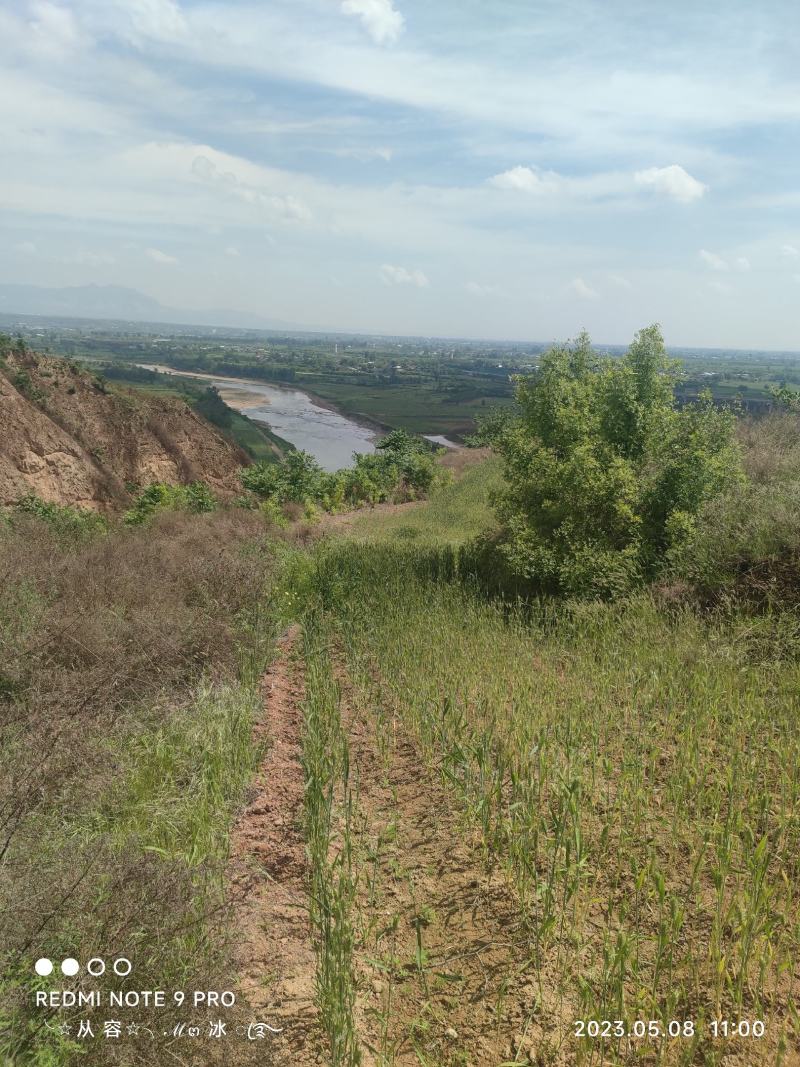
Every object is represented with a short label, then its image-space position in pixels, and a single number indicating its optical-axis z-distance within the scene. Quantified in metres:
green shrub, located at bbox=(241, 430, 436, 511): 23.27
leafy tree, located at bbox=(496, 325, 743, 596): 10.46
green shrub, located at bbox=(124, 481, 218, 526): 16.53
